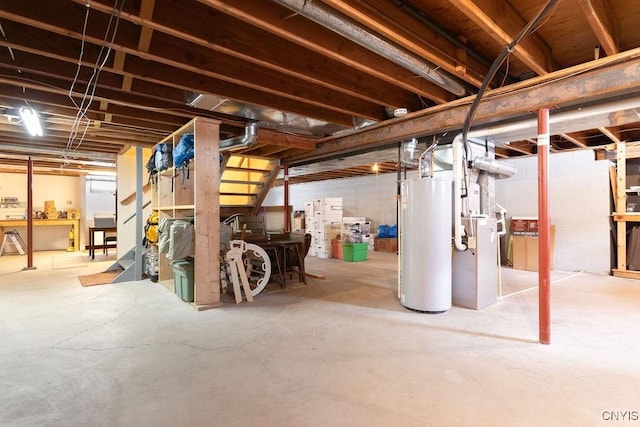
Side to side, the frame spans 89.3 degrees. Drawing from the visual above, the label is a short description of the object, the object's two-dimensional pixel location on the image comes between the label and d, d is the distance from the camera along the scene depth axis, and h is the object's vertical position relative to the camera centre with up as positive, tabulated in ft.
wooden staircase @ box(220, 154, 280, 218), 19.94 +2.21
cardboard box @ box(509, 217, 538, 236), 19.89 -0.57
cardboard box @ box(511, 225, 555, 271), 19.52 -2.12
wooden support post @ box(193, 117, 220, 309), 12.21 +0.18
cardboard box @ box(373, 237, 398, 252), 28.40 -2.33
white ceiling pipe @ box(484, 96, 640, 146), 9.45 +3.22
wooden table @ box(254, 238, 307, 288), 14.89 -1.55
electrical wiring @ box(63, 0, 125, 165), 6.71 +4.04
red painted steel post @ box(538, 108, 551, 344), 8.89 -0.61
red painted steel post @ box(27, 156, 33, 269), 20.39 +0.20
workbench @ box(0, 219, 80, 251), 27.22 -0.32
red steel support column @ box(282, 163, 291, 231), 20.47 +1.13
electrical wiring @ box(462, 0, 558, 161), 5.31 +3.39
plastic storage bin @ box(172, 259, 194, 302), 12.87 -2.44
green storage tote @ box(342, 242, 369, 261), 23.44 -2.46
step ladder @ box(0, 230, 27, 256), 27.58 -1.79
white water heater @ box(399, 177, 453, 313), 11.50 -0.92
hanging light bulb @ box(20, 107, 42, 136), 11.11 +3.60
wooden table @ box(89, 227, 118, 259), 24.97 -0.99
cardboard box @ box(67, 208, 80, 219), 29.78 +0.55
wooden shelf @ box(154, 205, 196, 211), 13.04 +0.51
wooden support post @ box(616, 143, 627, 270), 17.71 +0.74
